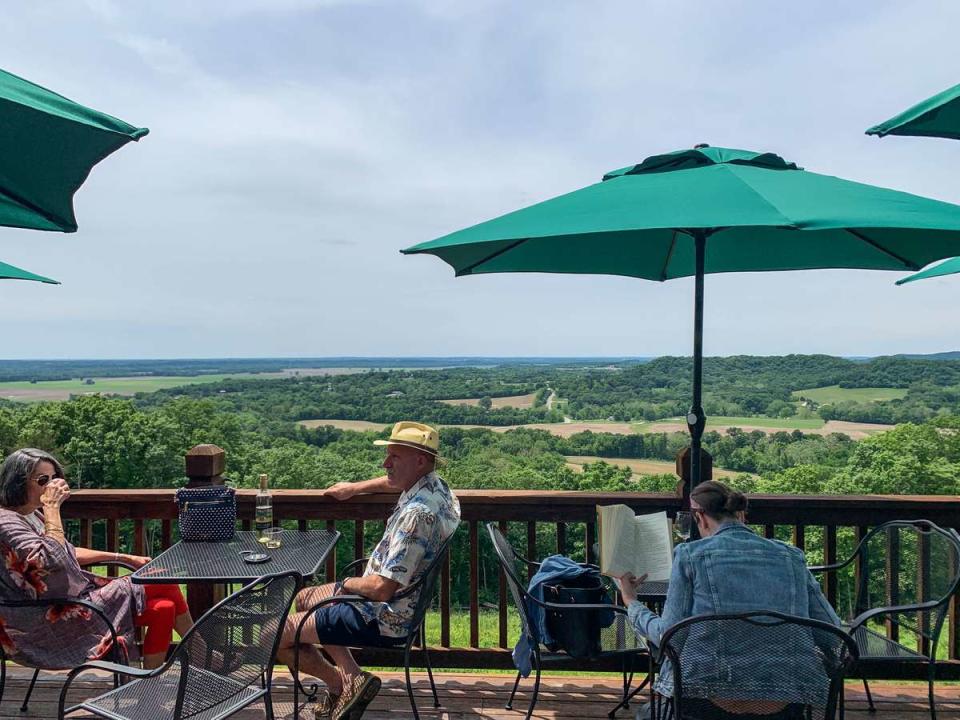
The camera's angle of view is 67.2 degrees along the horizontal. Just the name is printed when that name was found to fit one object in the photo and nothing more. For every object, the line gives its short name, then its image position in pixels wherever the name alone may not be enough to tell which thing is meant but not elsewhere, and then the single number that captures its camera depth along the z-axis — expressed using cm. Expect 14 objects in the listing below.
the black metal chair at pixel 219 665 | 201
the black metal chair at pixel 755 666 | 189
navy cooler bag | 327
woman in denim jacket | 195
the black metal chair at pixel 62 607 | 262
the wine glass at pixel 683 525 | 300
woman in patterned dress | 270
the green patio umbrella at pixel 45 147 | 219
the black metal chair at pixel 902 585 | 271
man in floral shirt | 273
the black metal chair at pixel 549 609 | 259
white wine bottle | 342
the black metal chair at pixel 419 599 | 270
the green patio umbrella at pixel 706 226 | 211
